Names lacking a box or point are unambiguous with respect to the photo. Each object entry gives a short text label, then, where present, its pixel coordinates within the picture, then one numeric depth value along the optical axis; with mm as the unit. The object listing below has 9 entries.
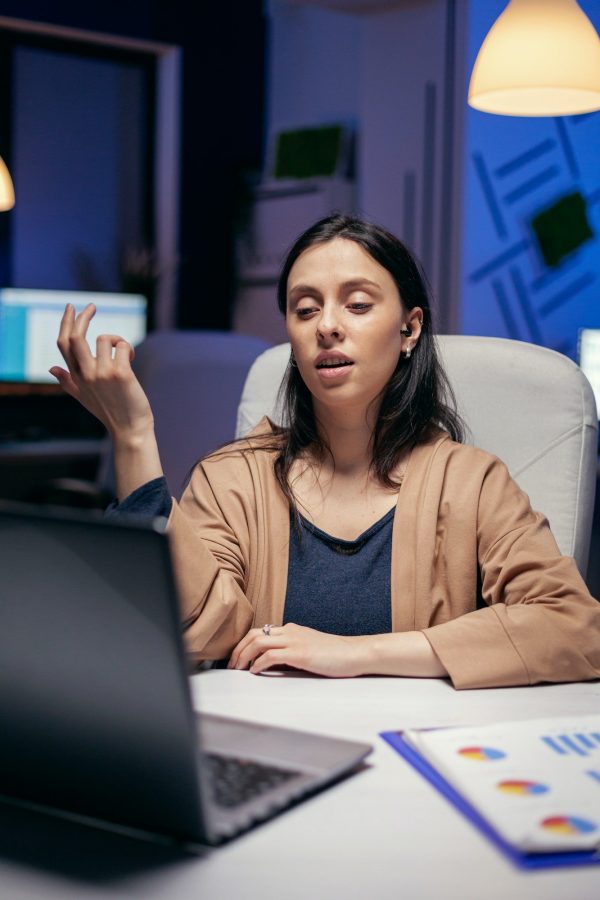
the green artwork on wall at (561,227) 4051
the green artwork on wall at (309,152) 4698
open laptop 626
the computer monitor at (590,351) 4102
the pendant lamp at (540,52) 2037
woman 1217
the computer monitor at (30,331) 4281
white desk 657
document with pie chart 708
